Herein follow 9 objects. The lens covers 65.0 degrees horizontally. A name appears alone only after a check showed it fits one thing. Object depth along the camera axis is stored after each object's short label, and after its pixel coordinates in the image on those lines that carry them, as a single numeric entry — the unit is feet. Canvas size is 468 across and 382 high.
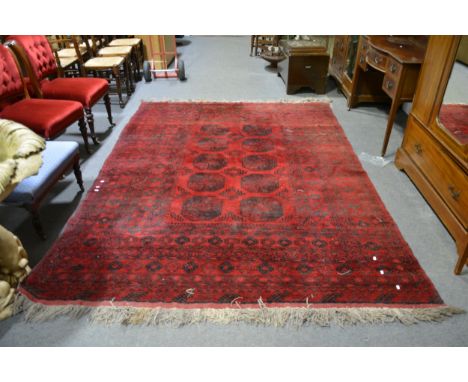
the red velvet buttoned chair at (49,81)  9.06
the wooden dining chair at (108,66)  11.91
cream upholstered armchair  3.50
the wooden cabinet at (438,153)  6.17
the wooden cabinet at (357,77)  11.75
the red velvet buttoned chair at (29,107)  7.93
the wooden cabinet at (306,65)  13.05
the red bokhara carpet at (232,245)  5.52
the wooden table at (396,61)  8.25
